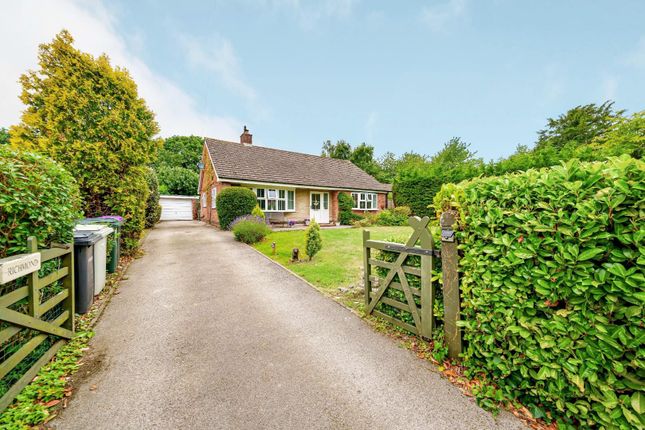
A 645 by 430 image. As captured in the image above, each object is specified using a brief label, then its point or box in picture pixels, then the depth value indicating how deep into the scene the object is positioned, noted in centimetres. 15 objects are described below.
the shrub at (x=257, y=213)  1310
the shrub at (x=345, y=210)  2000
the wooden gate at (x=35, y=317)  226
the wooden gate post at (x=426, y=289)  312
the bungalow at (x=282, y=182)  1631
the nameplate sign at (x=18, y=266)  205
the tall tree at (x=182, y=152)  4338
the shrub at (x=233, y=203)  1352
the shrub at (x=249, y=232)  1041
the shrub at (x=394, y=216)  1889
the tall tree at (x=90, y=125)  664
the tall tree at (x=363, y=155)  3716
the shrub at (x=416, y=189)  1947
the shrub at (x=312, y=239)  751
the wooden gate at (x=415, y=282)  286
